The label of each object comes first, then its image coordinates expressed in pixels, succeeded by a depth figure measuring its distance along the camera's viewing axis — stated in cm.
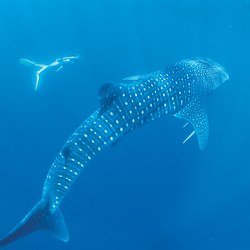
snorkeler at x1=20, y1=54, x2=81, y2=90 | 1413
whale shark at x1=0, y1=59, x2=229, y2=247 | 477
